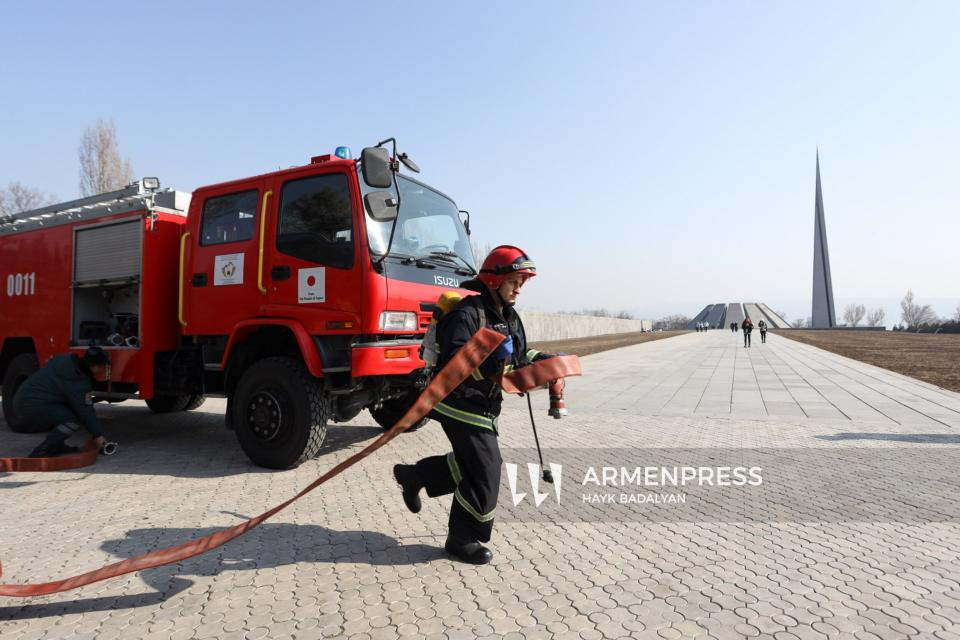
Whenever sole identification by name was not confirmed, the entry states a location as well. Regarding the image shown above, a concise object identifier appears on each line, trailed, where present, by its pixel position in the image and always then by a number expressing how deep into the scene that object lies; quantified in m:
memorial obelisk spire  102.56
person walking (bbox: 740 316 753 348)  31.69
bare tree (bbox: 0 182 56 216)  40.81
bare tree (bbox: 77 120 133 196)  34.66
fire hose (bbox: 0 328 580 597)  2.76
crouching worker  5.60
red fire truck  4.77
